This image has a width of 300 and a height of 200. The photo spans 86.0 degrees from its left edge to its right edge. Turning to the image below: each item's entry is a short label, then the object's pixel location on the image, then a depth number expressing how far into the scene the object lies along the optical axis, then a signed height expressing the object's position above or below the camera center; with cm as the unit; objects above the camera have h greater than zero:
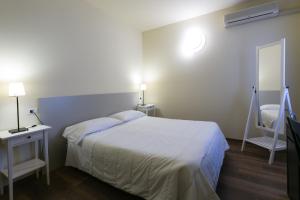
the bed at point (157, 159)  136 -64
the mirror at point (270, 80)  253 +26
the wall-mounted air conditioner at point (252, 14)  275 +147
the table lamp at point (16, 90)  175 +7
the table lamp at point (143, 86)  407 +25
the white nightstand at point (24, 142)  166 -62
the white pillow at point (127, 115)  296 -37
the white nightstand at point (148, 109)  394 -32
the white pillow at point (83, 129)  217 -47
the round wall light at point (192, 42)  352 +121
